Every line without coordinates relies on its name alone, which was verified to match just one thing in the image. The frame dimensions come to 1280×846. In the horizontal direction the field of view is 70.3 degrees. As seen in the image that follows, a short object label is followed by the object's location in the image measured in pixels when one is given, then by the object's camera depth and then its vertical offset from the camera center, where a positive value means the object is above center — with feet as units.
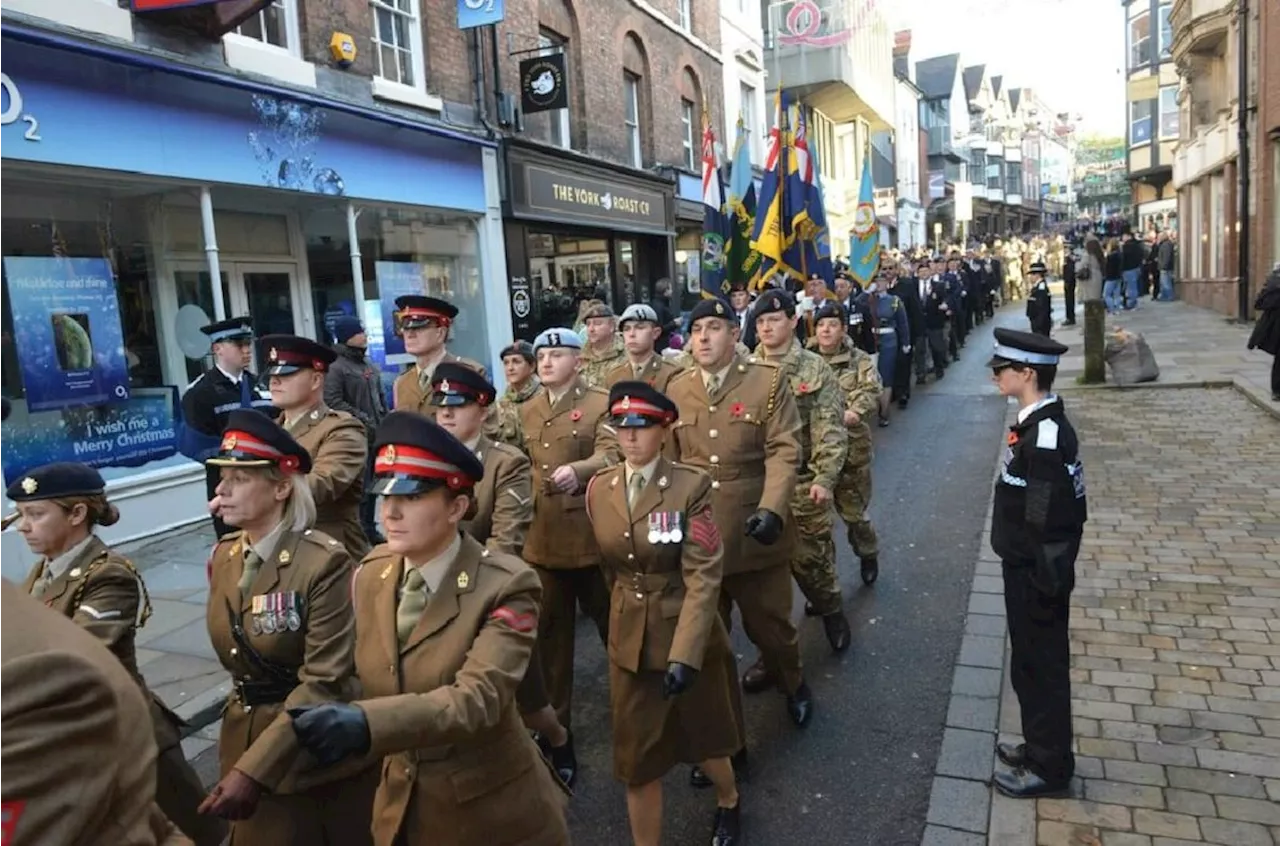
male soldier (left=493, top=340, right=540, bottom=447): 17.22 -1.33
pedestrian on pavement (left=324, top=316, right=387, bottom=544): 23.82 -1.36
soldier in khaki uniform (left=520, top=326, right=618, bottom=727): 14.33 -2.84
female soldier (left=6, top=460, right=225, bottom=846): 9.52 -2.51
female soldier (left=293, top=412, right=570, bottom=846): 7.69 -2.68
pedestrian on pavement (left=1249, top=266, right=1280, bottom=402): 35.37 -2.30
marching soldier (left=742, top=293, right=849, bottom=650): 17.25 -2.79
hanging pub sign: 43.68 +11.31
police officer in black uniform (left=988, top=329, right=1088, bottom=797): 11.52 -3.50
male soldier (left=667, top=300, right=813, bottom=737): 14.30 -2.56
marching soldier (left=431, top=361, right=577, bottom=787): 12.74 -2.20
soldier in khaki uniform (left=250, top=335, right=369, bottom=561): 13.37 -1.44
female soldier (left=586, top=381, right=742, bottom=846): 10.80 -3.65
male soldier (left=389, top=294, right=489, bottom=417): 16.84 -0.14
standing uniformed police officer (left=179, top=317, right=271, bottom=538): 19.77 -0.97
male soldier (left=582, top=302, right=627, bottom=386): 24.56 -0.85
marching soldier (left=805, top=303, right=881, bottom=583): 20.97 -4.11
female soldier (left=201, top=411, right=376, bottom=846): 8.59 -2.77
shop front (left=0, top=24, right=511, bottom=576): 24.38 +3.59
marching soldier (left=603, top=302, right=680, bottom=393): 20.53 -0.99
